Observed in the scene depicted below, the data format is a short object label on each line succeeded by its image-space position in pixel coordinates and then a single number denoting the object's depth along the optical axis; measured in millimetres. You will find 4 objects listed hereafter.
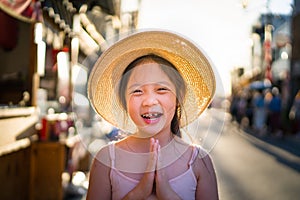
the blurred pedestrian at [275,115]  12587
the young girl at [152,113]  1234
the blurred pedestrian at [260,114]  13330
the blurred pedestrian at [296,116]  12137
